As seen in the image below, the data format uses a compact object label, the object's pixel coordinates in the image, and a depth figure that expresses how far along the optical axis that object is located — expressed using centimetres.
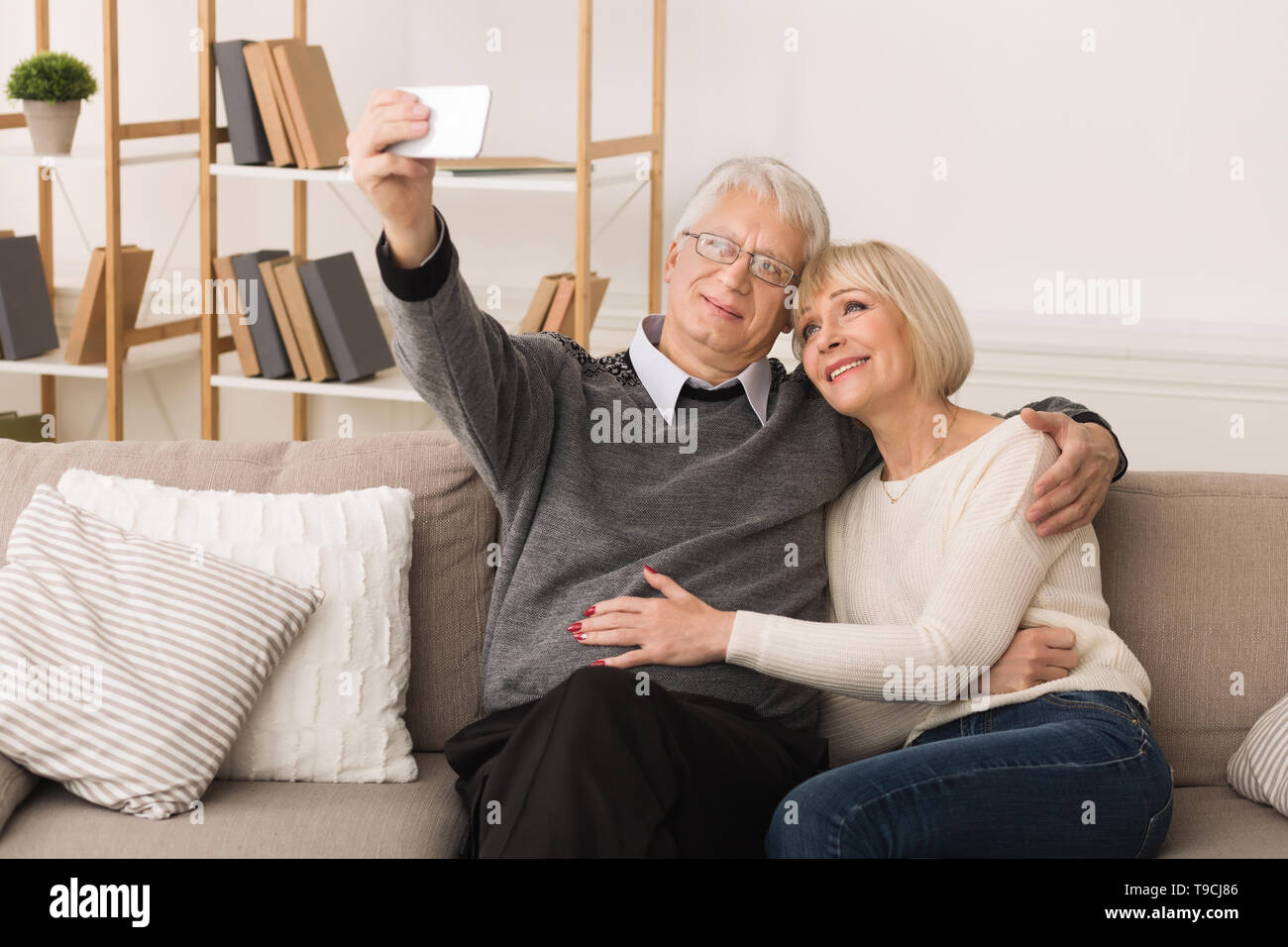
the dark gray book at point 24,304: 297
